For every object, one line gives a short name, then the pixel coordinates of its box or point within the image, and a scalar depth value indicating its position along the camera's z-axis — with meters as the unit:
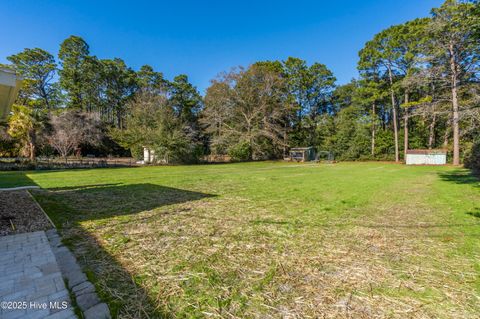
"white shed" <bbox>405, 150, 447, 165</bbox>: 20.45
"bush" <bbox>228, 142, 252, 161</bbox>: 25.12
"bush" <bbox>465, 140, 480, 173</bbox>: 12.25
